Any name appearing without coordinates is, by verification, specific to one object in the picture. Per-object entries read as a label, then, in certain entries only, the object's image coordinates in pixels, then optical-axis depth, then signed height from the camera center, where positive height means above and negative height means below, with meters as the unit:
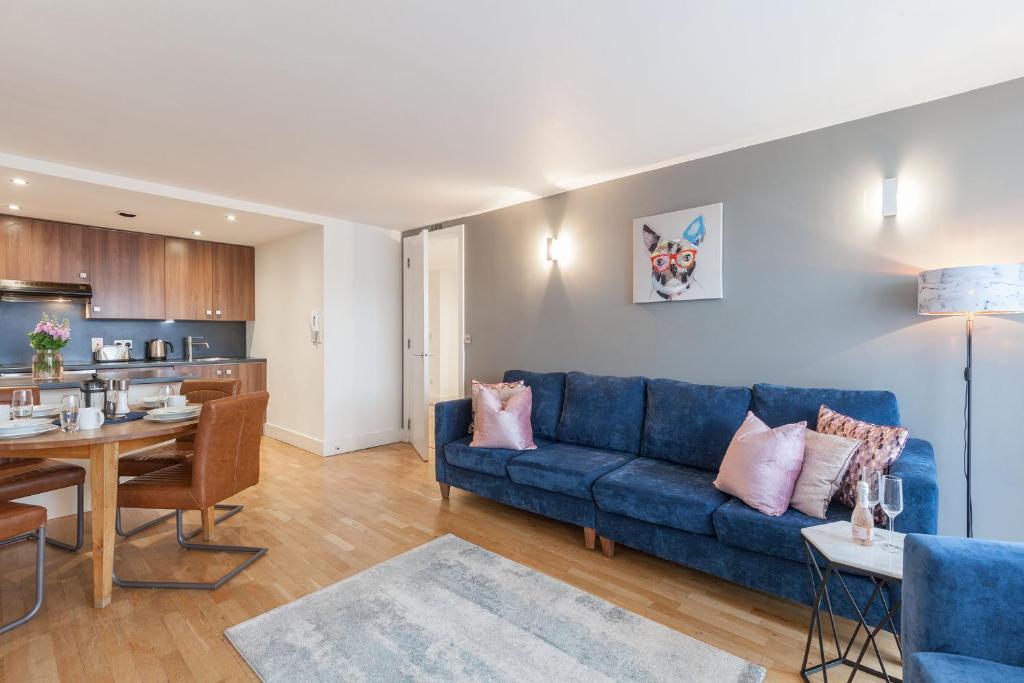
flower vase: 3.77 -0.23
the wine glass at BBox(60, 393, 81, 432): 2.22 -0.38
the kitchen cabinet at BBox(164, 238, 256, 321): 5.34 +0.69
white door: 4.75 +0.00
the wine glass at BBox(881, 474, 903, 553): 1.59 -0.57
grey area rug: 1.75 -1.28
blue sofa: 2.06 -0.80
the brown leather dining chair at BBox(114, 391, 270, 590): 2.32 -0.74
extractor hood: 4.27 +0.45
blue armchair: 1.18 -0.71
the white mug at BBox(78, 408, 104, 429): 2.23 -0.40
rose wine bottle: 1.63 -0.66
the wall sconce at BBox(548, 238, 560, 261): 3.92 +0.74
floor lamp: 1.94 +0.20
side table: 1.47 -0.74
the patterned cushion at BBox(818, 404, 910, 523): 2.04 -0.52
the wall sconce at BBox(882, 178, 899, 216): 2.47 +0.76
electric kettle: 5.39 -0.15
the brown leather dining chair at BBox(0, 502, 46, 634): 1.93 -0.81
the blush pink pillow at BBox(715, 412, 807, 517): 2.14 -0.64
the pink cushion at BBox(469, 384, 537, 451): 3.25 -0.61
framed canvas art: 3.07 +0.56
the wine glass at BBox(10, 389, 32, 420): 2.29 -0.34
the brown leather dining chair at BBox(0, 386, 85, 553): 2.33 -0.74
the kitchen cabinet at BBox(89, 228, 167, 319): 4.83 +0.68
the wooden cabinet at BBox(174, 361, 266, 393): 5.19 -0.41
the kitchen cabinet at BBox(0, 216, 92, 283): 4.31 +0.85
